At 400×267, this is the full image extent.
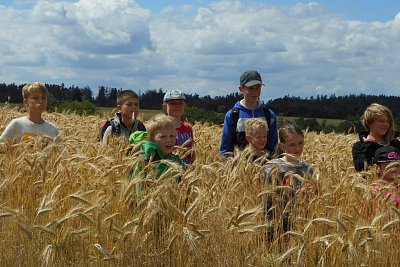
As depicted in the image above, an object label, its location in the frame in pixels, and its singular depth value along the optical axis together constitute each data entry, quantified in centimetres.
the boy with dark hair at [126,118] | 629
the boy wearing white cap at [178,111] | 595
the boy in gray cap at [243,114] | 602
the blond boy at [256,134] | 546
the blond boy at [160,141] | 460
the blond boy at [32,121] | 595
